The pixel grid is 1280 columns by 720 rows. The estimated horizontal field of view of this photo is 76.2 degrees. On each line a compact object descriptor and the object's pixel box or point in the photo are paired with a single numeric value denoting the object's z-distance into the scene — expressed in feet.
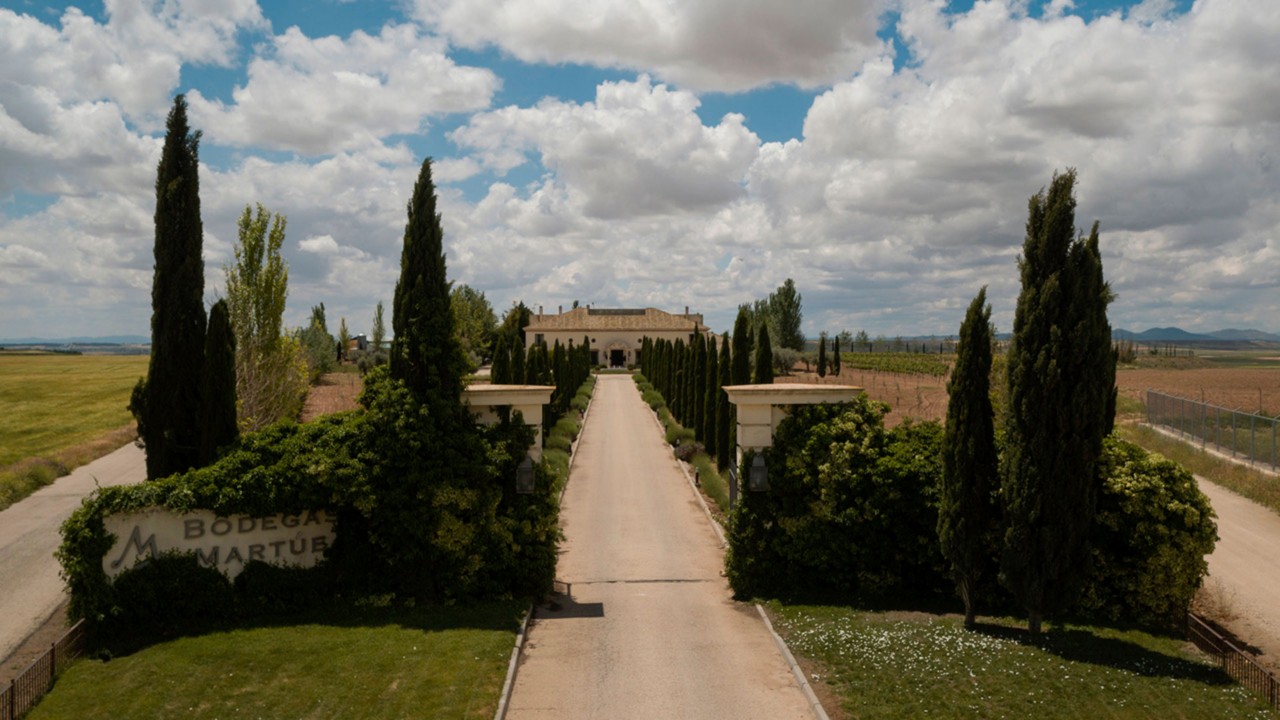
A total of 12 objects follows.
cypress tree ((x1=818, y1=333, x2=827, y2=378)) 215.10
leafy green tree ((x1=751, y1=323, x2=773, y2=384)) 73.41
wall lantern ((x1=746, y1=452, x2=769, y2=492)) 43.68
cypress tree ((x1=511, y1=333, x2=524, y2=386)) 95.66
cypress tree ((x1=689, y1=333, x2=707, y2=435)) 105.60
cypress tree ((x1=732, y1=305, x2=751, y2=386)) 80.43
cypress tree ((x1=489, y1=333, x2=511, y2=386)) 90.63
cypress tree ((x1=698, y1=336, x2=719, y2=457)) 94.27
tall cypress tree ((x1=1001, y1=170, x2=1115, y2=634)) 34.86
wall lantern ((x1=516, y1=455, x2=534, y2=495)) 42.91
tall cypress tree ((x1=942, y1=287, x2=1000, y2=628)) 36.88
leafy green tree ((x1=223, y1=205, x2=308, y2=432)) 71.36
